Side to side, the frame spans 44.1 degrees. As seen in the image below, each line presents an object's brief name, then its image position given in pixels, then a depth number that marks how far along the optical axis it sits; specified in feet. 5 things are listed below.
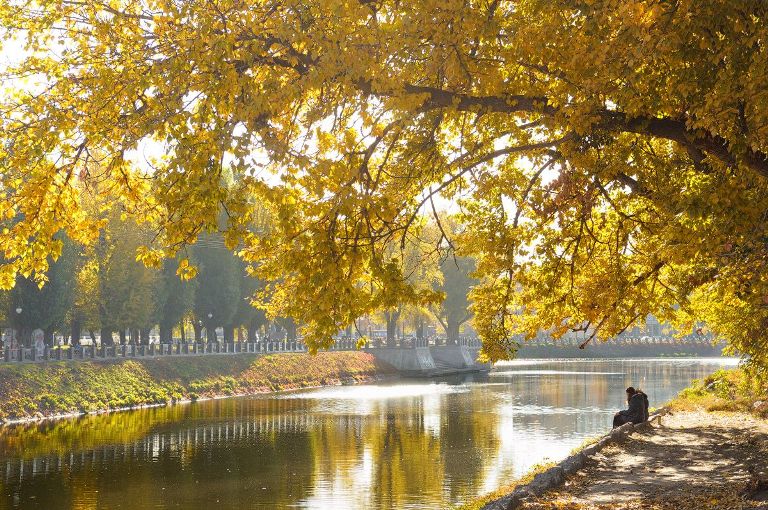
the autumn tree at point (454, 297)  276.14
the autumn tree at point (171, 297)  189.67
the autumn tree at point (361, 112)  34.17
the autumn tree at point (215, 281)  207.31
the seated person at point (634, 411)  78.64
